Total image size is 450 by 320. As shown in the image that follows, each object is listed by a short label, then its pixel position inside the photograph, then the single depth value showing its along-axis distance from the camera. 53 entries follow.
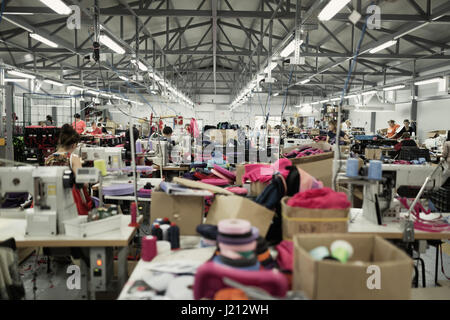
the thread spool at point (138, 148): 4.67
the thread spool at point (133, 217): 2.34
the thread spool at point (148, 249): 1.83
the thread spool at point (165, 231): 2.03
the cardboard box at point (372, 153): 6.22
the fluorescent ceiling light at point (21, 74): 9.46
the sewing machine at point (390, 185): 2.53
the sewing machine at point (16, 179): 2.20
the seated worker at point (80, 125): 8.71
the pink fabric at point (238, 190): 2.91
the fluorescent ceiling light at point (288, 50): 6.02
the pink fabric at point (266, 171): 2.83
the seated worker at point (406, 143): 7.08
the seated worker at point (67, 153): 3.29
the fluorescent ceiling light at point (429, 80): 10.19
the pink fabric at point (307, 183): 2.40
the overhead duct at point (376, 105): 11.22
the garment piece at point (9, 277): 1.76
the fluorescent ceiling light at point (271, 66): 8.22
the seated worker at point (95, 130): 10.09
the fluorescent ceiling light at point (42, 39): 6.41
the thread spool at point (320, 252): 1.43
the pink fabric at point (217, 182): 3.36
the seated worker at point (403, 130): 8.85
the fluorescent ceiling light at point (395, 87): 11.60
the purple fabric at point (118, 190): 3.49
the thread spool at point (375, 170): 2.25
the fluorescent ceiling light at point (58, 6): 4.30
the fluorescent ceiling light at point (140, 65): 8.45
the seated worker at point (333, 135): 6.14
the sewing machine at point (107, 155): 4.48
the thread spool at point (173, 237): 2.01
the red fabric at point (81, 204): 2.86
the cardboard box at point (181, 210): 2.29
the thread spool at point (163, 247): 1.94
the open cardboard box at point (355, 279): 1.26
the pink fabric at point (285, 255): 1.63
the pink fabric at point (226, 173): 3.71
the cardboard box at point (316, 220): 1.86
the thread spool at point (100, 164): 2.68
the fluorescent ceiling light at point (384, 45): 6.63
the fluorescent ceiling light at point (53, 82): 11.58
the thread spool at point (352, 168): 2.29
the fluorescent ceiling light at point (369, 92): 12.89
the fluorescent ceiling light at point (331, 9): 4.17
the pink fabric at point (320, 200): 1.89
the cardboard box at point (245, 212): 2.07
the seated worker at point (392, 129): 10.32
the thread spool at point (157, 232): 2.04
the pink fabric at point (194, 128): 7.44
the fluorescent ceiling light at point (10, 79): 10.80
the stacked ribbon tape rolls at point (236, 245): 1.48
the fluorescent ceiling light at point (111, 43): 5.88
